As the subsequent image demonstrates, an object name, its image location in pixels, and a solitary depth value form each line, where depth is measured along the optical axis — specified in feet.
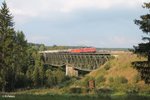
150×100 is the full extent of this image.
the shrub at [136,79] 258.00
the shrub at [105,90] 192.75
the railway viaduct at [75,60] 447.18
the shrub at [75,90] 213.66
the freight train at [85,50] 485.15
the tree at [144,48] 136.26
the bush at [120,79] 271.90
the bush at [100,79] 295.17
